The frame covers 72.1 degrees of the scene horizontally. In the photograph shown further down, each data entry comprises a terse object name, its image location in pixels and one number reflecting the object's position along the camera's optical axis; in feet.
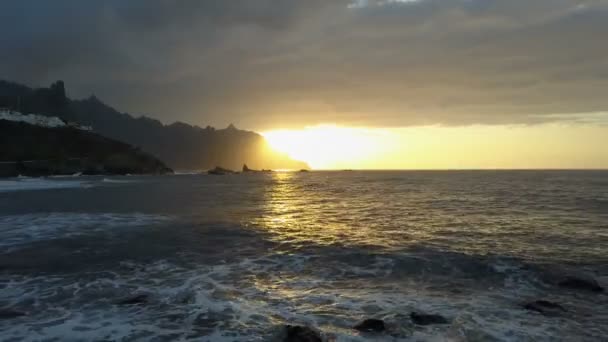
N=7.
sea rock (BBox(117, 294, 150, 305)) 48.75
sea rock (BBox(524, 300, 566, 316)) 45.73
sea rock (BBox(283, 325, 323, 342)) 36.81
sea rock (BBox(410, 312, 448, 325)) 41.86
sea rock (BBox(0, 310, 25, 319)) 43.45
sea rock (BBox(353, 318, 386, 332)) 39.93
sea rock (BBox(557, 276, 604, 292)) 54.92
